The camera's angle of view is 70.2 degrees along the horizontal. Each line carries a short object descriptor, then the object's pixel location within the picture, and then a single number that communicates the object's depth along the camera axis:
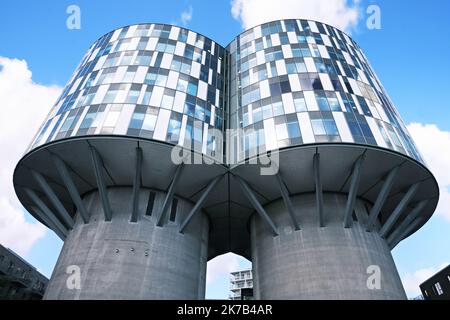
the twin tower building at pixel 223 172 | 23.03
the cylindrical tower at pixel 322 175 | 23.03
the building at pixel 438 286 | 46.84
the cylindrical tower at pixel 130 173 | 22.92
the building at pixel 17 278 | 42.41
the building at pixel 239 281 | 102.20
